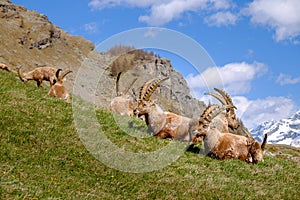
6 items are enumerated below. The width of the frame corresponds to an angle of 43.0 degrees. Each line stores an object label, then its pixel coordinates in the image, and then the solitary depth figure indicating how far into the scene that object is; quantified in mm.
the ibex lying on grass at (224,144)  20547
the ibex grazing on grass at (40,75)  35906
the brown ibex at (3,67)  41125
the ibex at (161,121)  23484
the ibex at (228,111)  27334
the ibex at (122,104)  35062
